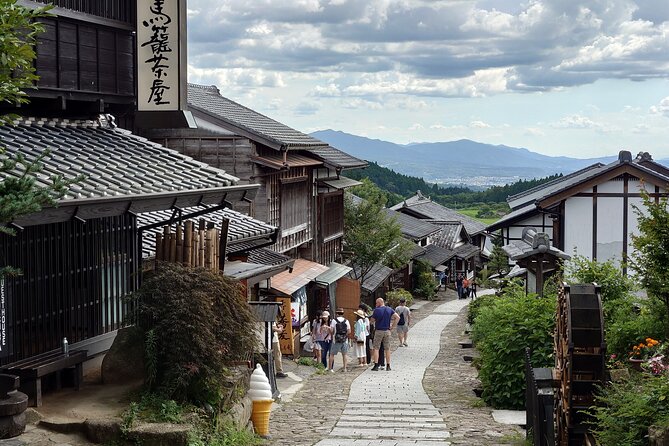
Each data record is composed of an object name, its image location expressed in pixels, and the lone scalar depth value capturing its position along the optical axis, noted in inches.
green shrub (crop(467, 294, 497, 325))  1215.9
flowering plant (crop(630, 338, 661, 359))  463.7
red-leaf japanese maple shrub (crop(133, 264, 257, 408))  436.1
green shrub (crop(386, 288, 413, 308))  1918.1
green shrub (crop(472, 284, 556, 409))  638.5
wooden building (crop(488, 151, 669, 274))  1168.8
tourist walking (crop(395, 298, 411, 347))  1187.9
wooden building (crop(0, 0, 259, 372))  431.8
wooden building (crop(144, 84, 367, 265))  1110.4
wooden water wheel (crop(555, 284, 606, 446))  477.4
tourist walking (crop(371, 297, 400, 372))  914.1
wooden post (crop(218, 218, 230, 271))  586.6
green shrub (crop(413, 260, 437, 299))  2452.0
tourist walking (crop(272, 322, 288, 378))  811.6
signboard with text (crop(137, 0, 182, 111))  579.8
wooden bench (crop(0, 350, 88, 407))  418.6
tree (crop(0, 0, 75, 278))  283.7
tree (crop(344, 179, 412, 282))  1925.4
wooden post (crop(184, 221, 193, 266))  514.3
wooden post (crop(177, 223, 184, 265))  512.1
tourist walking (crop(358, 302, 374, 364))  1072.8
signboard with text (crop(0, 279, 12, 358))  399.2
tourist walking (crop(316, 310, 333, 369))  983.0
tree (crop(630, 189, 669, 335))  490.3
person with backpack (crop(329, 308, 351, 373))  965.8
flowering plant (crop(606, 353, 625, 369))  523.2
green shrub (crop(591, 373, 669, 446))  355.6
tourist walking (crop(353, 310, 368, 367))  1008.2
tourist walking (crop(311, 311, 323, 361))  1000.9
